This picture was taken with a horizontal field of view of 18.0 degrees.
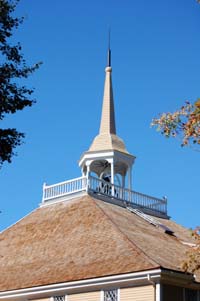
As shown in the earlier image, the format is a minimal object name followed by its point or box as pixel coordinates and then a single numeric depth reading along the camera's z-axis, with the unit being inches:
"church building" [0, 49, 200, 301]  981.2
